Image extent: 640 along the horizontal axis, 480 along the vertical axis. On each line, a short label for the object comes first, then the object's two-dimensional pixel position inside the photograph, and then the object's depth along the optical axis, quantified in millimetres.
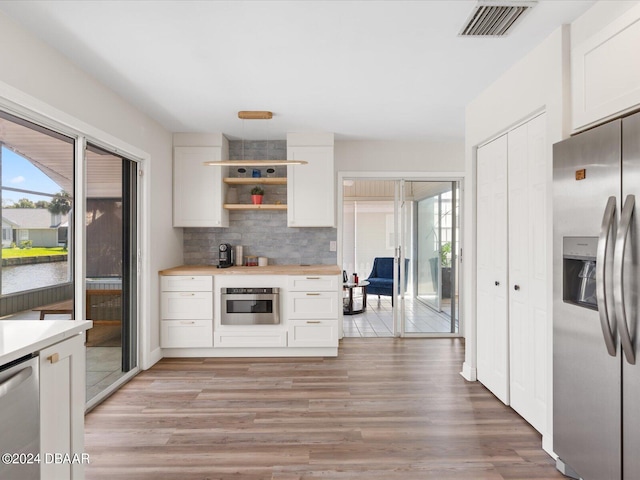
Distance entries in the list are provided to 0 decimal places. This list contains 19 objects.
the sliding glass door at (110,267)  3004
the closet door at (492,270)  2924
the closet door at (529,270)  2424
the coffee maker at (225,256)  4355
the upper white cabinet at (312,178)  4457
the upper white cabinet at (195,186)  4438
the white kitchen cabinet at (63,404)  1378
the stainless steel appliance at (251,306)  4113
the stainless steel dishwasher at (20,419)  1190
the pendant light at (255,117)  3639
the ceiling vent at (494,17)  1963
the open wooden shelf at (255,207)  4453
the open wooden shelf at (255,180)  4457
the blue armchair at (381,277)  6324
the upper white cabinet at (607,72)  1716
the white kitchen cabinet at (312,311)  4133
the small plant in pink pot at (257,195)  4547
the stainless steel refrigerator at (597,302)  1611
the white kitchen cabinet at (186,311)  4094
